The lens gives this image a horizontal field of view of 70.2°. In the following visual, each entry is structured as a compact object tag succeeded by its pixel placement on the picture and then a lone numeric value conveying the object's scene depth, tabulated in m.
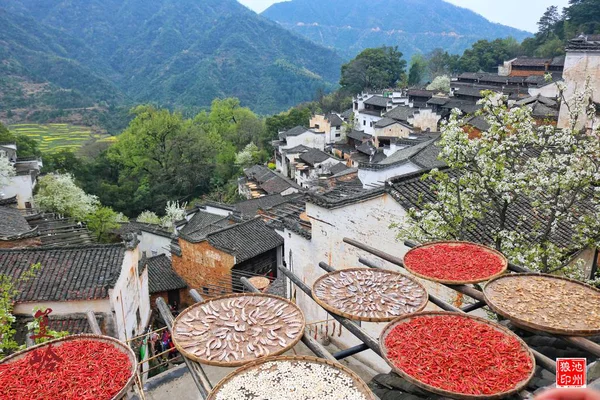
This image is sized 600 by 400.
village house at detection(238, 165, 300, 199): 37.41
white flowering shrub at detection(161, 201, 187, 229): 32.47
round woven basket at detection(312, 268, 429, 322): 5.19
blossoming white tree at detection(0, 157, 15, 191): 25.50
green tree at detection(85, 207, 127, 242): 26.81
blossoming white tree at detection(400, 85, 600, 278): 8.09
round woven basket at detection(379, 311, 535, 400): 3.63
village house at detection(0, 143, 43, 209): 27.12
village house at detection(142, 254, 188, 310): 20.89
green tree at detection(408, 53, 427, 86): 74.50
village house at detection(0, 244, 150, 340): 11.65
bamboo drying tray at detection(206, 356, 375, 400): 3.87
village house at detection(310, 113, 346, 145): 52.81
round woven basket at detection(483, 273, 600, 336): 4.46
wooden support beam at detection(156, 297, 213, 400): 4.21
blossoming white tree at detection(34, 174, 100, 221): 27.12
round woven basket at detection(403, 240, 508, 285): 5.75
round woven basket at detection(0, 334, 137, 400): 4.35
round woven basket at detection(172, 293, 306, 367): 4.43
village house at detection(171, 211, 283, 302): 20.53
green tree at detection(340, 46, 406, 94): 69.44
